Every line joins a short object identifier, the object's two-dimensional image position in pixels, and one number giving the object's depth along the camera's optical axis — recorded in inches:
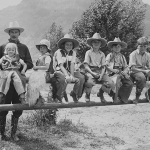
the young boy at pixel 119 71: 185.9
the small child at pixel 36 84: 147.2
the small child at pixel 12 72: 150.4
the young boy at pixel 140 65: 192.7
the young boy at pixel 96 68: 177.3
